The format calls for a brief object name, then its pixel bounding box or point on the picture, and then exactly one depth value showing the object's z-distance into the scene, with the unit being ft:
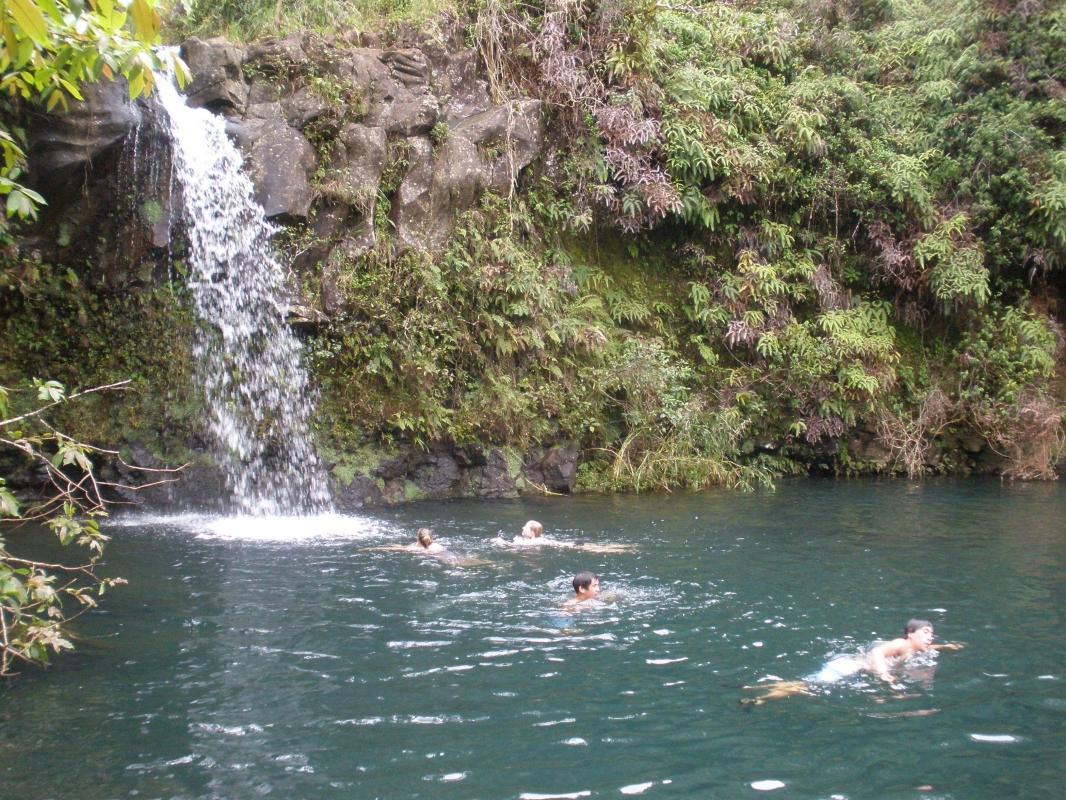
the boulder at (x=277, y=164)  43.11
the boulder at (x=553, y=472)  48.32
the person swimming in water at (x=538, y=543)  33.12
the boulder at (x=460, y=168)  47.34
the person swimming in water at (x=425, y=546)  31.55
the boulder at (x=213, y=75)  43.24
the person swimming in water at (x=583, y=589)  25.21
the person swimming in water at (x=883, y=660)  19.93
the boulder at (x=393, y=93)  47.11
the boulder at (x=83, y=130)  36.45
